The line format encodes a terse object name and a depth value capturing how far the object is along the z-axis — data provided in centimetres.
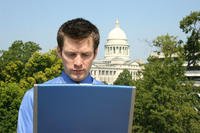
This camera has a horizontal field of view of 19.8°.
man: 297
